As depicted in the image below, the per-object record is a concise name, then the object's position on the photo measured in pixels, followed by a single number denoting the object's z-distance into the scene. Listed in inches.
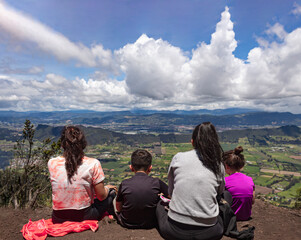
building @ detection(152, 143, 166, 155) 3954.2
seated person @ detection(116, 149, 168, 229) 138.1
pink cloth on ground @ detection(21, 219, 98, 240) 137.3
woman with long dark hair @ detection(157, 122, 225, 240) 109.1
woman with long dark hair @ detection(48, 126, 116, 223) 132.3
